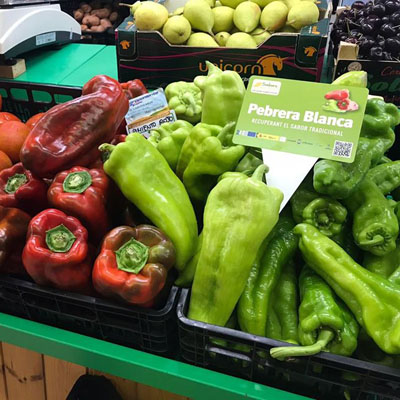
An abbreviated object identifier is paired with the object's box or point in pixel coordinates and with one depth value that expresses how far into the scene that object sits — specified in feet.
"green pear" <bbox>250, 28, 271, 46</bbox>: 6.63
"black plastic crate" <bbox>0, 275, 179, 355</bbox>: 2.56
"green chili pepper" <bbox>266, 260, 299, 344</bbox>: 2.59
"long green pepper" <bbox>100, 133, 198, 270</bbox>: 2.80
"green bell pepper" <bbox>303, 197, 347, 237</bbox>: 2.75
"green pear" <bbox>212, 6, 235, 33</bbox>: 6.81
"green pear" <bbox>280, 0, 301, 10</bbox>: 6.74
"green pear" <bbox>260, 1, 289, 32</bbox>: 6.59
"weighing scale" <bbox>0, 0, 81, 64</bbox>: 6.56
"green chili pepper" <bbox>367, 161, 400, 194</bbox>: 3.08
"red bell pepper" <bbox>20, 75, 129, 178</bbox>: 2.96
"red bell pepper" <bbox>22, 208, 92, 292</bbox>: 2.52
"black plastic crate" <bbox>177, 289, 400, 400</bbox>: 2.25
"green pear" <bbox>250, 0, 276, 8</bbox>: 6.95
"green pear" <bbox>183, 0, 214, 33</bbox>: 6.51
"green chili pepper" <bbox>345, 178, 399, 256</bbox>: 2.65
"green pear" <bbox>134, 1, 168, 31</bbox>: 6.21
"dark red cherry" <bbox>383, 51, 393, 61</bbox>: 5.93
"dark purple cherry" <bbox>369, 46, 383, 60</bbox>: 5.90
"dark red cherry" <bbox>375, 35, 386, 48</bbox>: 6.03
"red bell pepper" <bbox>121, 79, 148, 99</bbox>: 4.40
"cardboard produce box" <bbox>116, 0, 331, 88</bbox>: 5.85
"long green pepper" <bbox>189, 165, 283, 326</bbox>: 2.55
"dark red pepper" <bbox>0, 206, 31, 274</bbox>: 2.79
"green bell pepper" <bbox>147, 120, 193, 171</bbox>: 3.30
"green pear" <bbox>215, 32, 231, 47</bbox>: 6.61
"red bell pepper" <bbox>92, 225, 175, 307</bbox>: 2.40
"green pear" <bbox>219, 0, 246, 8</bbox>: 6.97
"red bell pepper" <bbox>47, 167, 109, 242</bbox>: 2.72
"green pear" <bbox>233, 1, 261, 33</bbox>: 6.57
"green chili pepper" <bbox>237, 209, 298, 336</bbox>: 2.56
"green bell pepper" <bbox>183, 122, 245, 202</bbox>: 2.93
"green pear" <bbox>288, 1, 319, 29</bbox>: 6.39
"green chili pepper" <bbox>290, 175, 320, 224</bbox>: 2.88
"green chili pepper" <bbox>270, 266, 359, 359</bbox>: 2.24
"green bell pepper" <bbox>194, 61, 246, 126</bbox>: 3.33
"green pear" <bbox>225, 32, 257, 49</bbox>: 6.31
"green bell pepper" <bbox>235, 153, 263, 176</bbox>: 3.03
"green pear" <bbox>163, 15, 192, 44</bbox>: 6.26
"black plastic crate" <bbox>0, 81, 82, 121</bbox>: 4.74
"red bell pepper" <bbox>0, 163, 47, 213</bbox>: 3.01
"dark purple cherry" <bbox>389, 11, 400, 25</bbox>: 6.22
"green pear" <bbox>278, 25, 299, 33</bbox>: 6.67
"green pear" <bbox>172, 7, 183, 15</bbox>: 6.98
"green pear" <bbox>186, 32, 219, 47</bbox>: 6.40
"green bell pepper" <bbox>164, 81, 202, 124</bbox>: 4.15
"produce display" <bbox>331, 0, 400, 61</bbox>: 5.98
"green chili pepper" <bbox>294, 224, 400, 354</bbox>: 2.34
